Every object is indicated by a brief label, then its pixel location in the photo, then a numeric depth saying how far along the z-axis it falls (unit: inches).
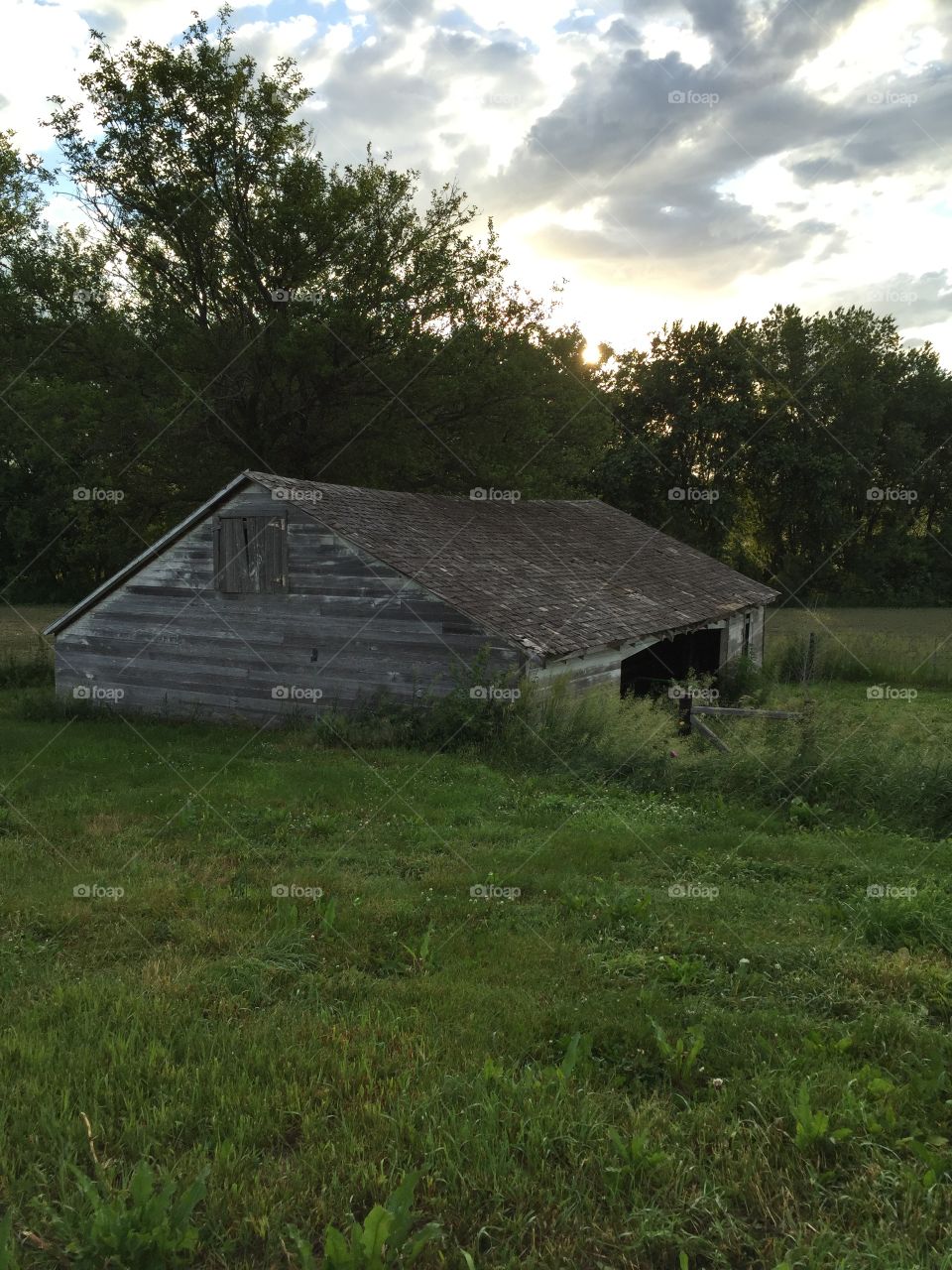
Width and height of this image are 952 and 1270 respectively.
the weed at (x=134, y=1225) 126.9
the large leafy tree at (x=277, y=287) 1019.3
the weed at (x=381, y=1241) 124.4
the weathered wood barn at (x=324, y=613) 585.3
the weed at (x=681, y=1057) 178.9
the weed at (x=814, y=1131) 153.8
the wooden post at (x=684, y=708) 493.0
